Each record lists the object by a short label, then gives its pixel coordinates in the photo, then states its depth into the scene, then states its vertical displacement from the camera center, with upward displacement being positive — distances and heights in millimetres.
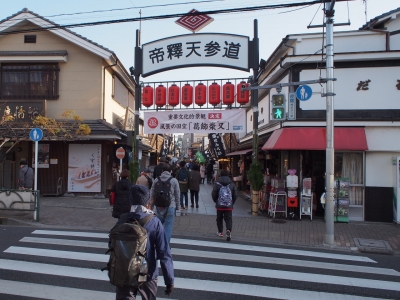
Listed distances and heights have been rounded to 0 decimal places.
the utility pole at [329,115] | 9133 +1060
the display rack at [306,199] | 12133 -1441
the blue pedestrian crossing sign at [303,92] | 10341 +1834
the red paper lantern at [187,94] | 13227 +2246
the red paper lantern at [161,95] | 13414 +2236
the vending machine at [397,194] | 11805 -1234
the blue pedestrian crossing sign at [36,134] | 11770 +655
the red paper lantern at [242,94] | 12852 +2198
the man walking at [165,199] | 7000 -847
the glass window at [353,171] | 12406 -492
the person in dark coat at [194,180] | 13562 -928
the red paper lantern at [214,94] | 13055 +2230
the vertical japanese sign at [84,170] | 16719 -713
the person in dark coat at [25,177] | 12734 -809
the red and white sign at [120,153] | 16703 +83
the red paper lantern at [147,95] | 13529 +2246
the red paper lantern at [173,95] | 13320 +2224
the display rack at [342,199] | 11961 -1407
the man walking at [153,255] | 3449 -969
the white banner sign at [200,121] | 13148 +1273
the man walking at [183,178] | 13305 -836
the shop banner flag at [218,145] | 22984 +669
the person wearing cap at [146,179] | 8934 -604
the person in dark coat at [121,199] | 7578 -930
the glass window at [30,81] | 16844 +3402
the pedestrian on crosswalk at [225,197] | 8891 -1031
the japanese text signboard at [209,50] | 13156 +3844
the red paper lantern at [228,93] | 12953 +2248
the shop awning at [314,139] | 11695 +573
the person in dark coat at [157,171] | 11820 -555
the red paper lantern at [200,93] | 13156 +2271
